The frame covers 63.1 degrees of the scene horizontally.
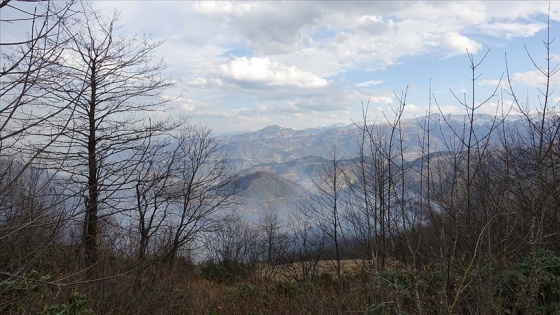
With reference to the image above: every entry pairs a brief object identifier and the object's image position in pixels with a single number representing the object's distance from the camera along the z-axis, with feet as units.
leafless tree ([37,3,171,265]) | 35.81
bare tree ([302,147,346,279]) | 47.30
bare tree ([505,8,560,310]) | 12.03
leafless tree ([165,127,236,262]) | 56.03
